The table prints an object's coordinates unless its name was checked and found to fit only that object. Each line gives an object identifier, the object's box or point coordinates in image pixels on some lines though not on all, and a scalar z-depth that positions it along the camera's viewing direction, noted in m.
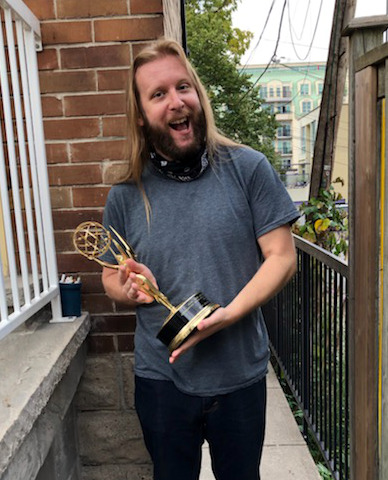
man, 1.50
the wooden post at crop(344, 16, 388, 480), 1.60
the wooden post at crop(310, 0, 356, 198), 4.07
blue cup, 2.00
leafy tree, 17.16
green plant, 4.04
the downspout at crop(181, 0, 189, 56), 4.33
